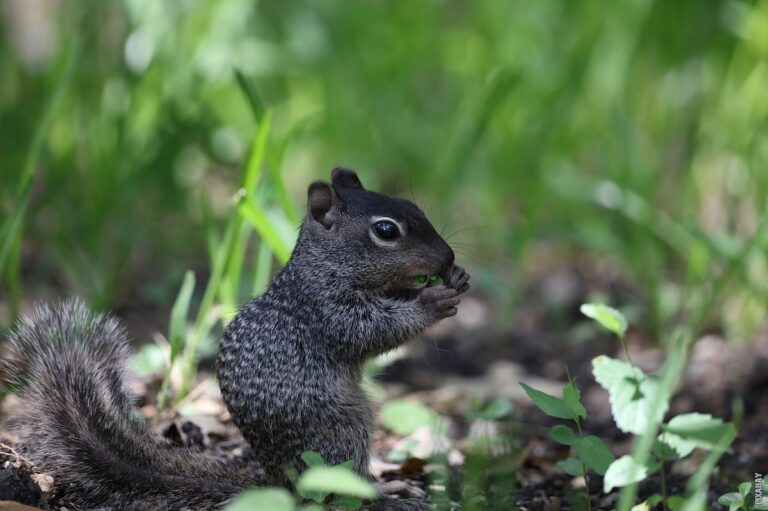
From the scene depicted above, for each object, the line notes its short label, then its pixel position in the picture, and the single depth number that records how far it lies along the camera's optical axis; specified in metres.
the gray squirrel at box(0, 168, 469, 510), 5.35
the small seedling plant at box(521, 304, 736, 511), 4.40
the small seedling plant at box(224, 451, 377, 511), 3.43
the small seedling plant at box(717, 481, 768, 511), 4.58
